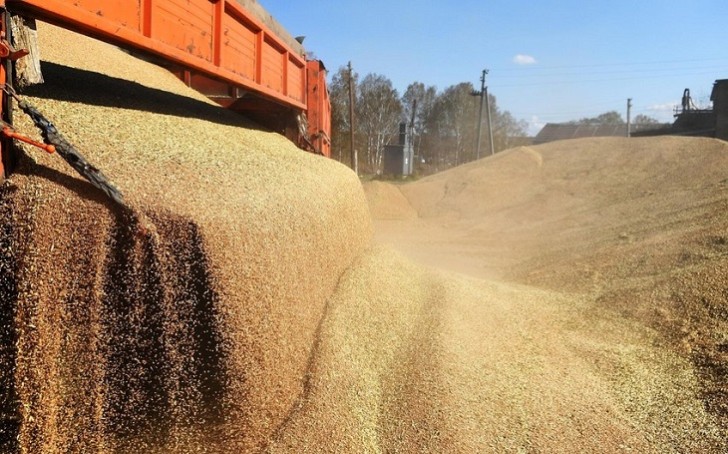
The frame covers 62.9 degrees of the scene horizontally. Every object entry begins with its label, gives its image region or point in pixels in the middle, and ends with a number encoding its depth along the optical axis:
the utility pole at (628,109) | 45.80
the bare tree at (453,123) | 49.19
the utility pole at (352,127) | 25.28
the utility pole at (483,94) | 38.03
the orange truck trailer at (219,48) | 2.47
